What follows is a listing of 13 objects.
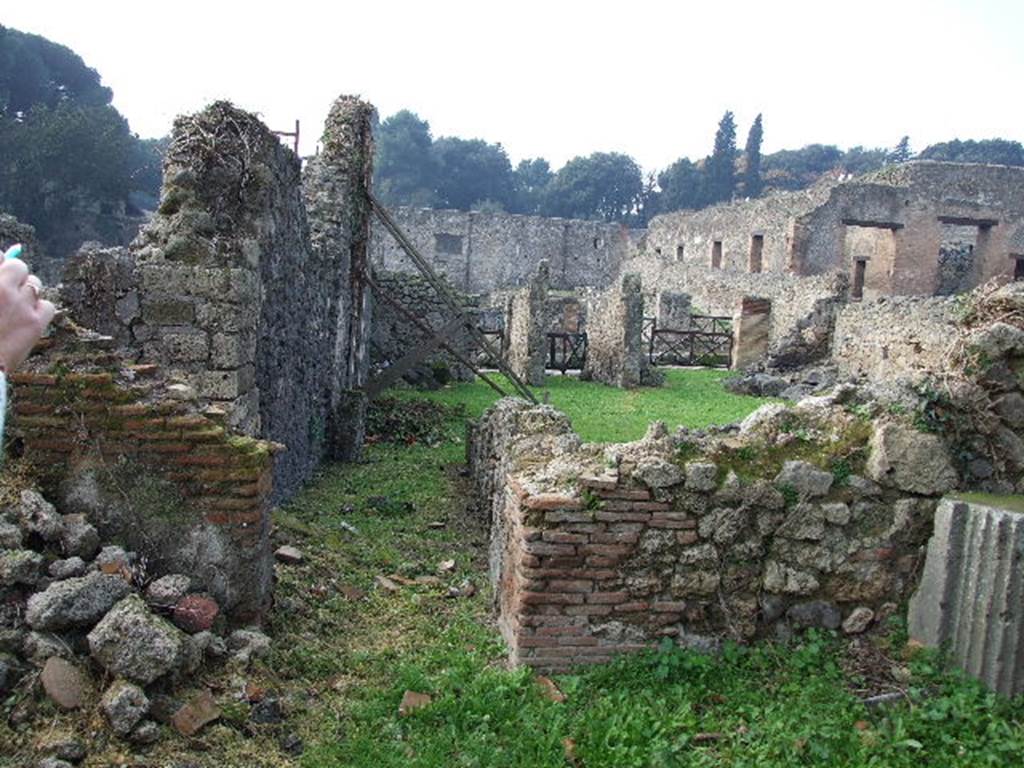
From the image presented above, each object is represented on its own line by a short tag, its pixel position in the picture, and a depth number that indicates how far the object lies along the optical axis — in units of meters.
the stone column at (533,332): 20.11
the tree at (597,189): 78.50
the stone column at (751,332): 25.02
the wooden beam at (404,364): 12.99
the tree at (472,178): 77.00
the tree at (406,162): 75.56
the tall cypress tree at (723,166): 74.12
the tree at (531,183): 79.75
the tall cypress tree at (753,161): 73.50
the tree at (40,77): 44.81
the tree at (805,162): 84.94
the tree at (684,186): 75.38
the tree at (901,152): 90.38
